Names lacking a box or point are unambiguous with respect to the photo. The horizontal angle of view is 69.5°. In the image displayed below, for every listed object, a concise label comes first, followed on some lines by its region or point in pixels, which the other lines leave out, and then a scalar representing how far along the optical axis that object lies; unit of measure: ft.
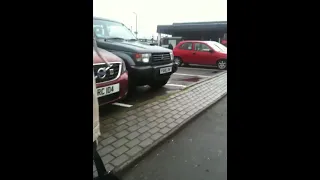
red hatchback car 34.53
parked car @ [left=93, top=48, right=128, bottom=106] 10.50
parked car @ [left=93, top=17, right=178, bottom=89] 15.30
